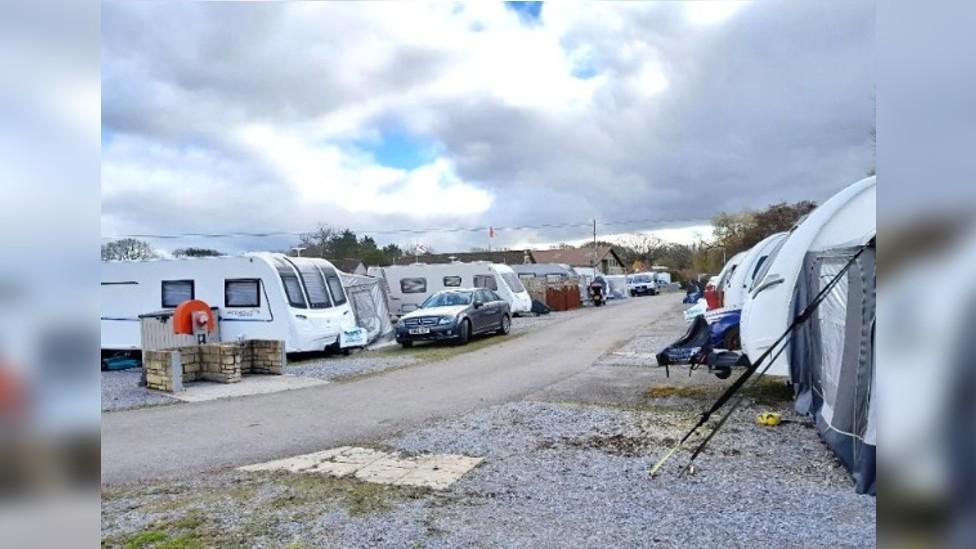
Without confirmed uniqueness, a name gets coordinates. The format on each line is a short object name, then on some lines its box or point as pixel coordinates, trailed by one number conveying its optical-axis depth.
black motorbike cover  8.95
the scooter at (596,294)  33.91
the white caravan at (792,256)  6.70
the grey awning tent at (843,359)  4.80
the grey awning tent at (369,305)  16.77
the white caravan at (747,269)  12.68
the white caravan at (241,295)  13.42
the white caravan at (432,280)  24.33
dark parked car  15.67
